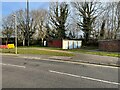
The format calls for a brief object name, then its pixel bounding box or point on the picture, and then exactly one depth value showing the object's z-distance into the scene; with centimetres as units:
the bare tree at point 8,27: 2799
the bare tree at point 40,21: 2662
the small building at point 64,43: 2051
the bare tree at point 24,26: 2667
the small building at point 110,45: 1527
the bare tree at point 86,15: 2405
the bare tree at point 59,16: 2609
